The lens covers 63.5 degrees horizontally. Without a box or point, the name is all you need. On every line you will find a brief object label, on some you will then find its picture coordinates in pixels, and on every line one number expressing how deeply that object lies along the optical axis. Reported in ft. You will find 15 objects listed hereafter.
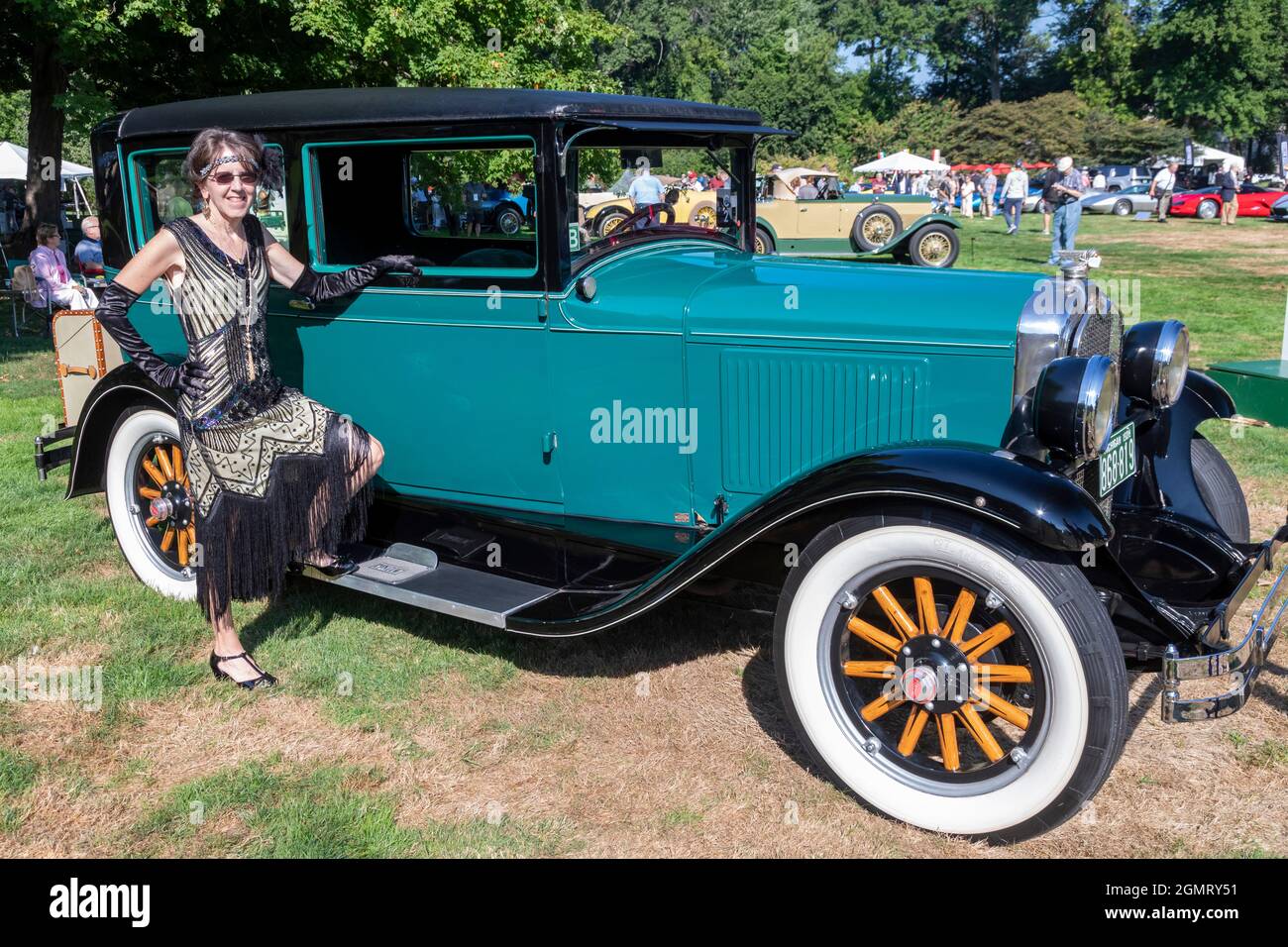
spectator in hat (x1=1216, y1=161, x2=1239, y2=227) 87.04
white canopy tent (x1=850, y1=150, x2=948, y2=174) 126.00
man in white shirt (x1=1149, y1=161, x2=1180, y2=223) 95.03
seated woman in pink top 35.76
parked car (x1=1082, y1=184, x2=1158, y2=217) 100.83
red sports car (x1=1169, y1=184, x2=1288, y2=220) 92.89
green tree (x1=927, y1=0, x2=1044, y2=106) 194.59
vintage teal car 8.67
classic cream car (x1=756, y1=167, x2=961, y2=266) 51.26
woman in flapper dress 10.76
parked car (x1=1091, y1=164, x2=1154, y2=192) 118.21
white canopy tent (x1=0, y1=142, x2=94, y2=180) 68.13
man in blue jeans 45.21
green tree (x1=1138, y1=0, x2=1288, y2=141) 151.74
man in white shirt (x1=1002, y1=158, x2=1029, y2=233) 74.33
